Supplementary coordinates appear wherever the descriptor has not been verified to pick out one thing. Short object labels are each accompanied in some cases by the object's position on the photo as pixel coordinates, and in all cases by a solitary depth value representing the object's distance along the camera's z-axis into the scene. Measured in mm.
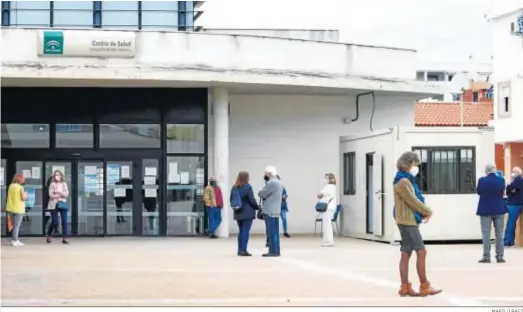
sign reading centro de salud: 24328
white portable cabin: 22922
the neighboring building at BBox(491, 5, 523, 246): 41375
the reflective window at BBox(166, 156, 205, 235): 26672
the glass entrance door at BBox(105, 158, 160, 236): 26391
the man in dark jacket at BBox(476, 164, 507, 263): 17562
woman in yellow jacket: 22422
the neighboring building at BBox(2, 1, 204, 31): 30703
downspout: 28641
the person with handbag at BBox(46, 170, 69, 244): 23328
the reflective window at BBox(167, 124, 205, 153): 26547
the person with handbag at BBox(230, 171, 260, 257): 19375
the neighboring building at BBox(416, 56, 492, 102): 72938
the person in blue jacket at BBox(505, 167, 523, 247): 21406
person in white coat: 22656
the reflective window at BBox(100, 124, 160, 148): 26297
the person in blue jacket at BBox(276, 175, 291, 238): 26141
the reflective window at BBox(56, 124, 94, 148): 26234
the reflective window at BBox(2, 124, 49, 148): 26203
